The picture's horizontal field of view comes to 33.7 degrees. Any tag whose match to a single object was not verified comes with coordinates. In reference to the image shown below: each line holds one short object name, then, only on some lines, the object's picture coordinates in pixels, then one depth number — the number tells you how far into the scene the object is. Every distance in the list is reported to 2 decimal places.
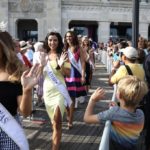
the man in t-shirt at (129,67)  3.49
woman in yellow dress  3.69
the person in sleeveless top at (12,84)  2.01
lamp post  4.61
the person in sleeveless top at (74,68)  4.88
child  2.27
